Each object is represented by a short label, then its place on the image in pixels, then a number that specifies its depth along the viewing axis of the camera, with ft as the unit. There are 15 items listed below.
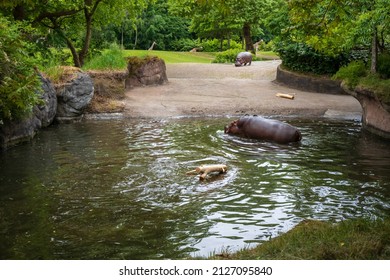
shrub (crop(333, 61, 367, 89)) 53.57
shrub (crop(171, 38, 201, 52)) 147.42
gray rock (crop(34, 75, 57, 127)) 50.36
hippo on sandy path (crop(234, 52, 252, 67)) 96.68
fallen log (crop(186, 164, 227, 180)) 33.10
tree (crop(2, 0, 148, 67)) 62.44
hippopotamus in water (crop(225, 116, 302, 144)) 44.45
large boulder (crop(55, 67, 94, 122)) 55.67
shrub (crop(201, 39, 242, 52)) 146.51
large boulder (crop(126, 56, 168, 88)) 72.23
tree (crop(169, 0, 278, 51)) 106.22
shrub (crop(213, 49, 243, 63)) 109.94
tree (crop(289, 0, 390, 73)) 29.27
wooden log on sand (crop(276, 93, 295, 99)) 65.51
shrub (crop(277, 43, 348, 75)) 72.13
